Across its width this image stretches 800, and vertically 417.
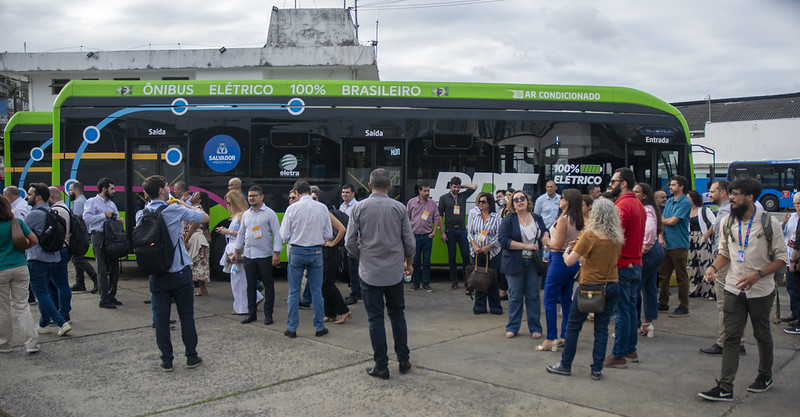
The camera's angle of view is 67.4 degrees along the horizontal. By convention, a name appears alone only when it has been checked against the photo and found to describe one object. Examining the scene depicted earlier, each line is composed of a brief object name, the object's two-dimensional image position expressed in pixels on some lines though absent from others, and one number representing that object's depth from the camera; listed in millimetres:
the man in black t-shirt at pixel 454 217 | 9859
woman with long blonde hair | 7902
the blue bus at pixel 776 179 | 33094
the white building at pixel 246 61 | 23344
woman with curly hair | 5164
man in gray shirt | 5387
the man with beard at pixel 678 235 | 7945
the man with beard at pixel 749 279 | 4809
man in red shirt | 5609
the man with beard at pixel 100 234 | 8320
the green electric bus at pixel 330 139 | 10273
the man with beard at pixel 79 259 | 9156
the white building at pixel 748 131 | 40375
